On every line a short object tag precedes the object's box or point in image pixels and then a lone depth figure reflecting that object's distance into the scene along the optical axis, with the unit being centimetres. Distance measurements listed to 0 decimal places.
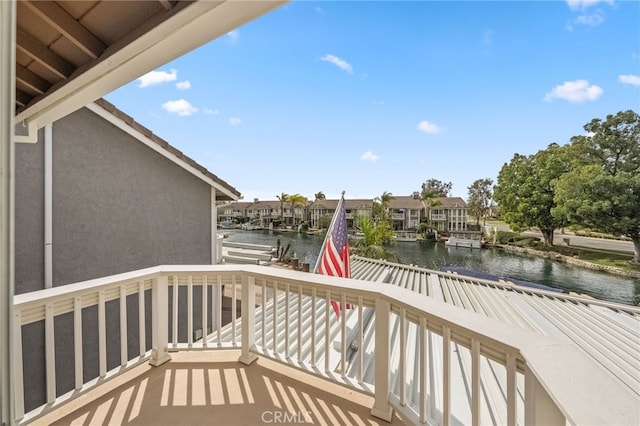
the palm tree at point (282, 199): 4688
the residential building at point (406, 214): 3869
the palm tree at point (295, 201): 4597
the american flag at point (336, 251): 424
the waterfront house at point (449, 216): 3722
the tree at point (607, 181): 1811
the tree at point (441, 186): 5197
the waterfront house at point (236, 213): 5099
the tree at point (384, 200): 2503
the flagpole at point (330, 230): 423
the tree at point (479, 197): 3844
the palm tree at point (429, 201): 3662
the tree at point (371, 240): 1184
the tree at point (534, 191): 2448
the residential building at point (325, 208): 4042
